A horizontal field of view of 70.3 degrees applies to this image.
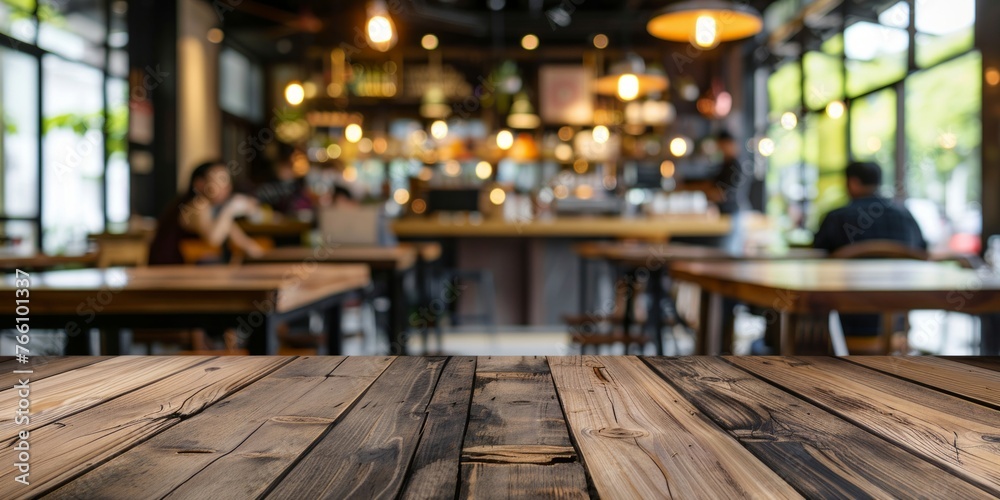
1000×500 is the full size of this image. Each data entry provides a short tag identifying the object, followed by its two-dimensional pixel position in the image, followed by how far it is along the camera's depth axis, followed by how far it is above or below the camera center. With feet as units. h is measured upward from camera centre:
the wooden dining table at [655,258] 11.02 -0.10
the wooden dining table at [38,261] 10.29 -0.11
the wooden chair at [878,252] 9.11 +0.00
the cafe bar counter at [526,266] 19.93 -0.38
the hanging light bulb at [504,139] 24.56 +3.94
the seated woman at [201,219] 11.03 +0.55
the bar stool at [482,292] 15.81 -1.06
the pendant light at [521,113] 26.16 +5.16
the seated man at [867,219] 11.23 +0.52
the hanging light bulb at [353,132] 23.94 +4.09
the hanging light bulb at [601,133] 24.21 +4.07
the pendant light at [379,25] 13.52 +4.36
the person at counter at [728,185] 20.03 +2.52
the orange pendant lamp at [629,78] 17.38 +4.42
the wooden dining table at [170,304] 5.10 -0.37
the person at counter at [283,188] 25.08 +2.85
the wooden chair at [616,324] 11.48 -1.36
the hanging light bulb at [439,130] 25.94 +4.52
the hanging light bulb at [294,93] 21.99 +4.99
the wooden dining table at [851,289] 5.43 -0.30
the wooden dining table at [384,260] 10.03 -0.10
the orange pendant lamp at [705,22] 11.59 +3.99
